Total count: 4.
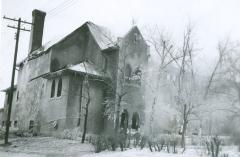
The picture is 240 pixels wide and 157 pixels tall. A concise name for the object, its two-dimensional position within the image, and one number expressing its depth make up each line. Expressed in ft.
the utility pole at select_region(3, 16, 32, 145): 67.85
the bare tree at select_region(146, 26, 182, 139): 89.10
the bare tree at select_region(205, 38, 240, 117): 84.51
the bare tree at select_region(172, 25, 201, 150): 87.19
